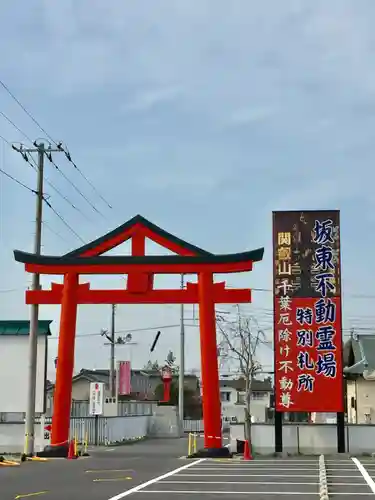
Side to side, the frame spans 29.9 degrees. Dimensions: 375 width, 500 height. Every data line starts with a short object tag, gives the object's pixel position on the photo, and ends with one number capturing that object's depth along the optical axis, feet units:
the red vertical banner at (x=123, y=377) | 139.44
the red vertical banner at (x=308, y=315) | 74.13
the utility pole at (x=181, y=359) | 141.72
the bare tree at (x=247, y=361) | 78.28
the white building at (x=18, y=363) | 82.79
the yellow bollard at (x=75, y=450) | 75.13
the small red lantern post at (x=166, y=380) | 186.50
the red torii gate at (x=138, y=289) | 73.67
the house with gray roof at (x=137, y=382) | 210.98
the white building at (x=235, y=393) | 191.42
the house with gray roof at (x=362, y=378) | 104.27
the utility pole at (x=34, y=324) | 75.00
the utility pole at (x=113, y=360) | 149.27
